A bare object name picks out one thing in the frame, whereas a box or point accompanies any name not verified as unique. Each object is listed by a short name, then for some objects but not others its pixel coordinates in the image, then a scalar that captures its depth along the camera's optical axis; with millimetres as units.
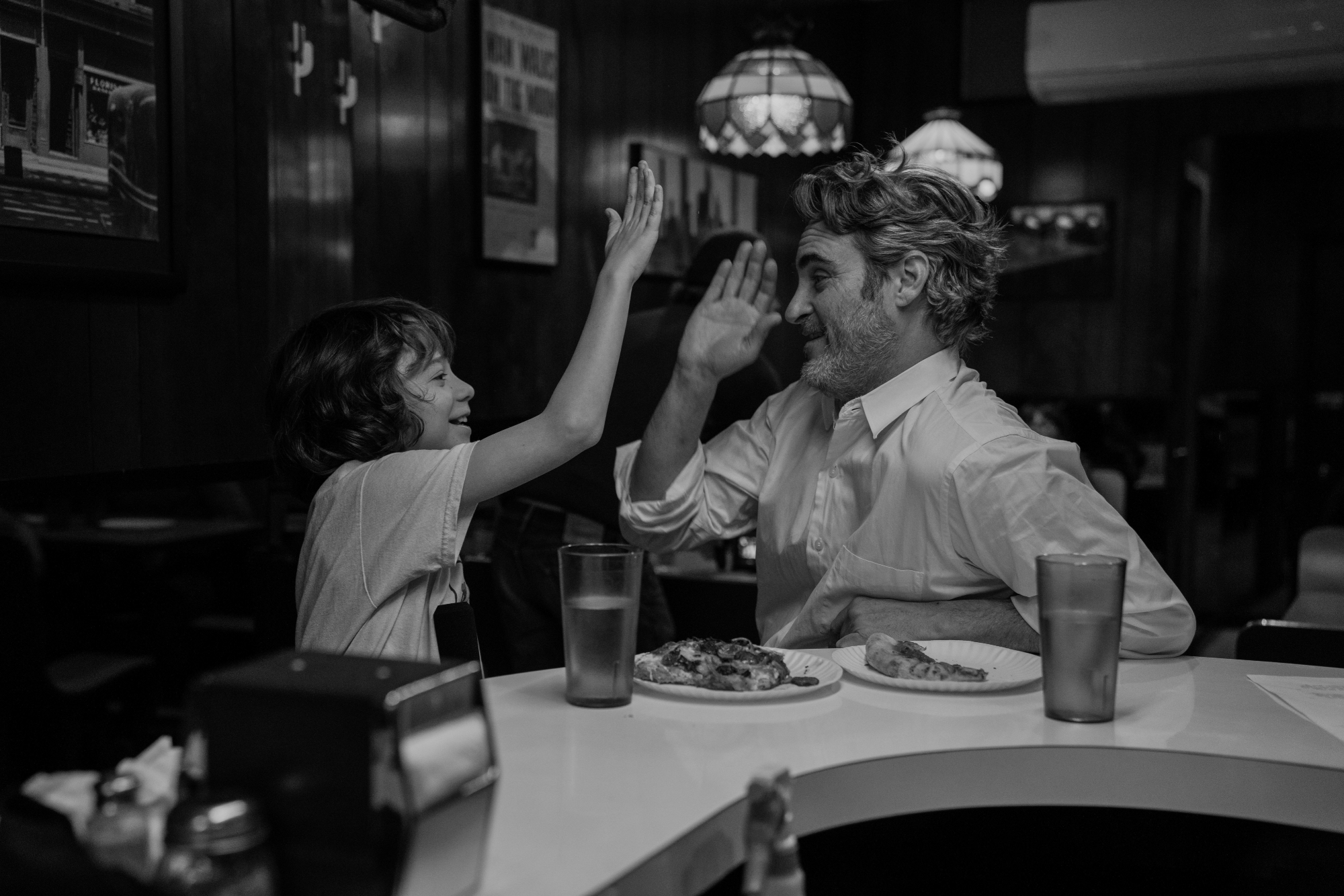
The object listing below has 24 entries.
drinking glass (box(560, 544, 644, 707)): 1239
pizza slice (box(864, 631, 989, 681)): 1390
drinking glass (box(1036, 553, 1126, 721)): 1228
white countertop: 958
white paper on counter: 1282
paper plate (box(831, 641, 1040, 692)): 1350
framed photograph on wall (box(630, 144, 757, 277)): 5092
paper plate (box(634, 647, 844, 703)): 1279
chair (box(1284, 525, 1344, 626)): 3426
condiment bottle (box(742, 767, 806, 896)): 877
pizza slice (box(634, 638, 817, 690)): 1324
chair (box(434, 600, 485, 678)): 1543
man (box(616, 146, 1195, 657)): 1779
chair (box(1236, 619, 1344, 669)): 2152
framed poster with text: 3971
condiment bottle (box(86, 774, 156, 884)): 750
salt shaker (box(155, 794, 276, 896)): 698
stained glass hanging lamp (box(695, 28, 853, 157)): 3979
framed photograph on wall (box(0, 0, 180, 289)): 2285
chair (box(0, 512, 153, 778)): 2383
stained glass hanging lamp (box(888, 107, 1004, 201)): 5656
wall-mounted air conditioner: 5145
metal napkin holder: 723
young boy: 1604
